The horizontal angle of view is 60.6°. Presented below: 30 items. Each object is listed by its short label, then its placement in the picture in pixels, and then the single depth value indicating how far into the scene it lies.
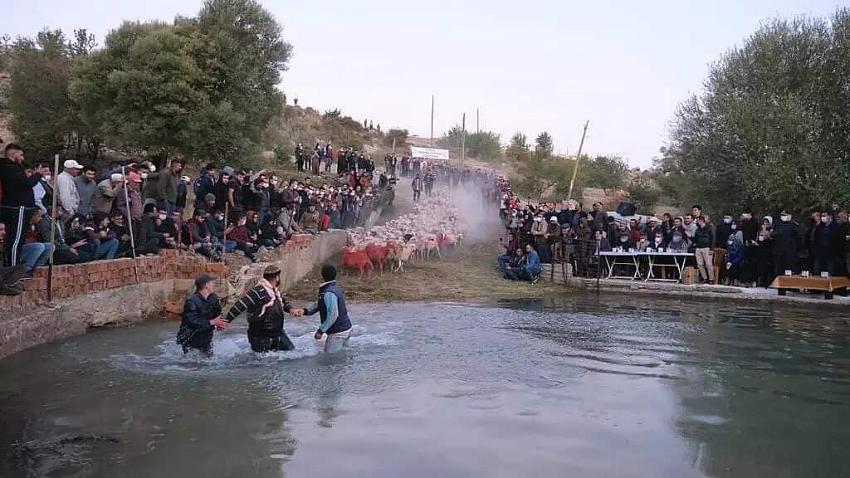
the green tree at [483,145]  68.00
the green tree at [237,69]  27.97
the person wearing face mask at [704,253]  18.91
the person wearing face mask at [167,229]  14.08
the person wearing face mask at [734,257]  18.53
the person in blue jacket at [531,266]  21.27
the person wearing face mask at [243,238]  16.12
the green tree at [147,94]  26.89
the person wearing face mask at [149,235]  13.34
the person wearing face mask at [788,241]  17.16
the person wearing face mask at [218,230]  15.31
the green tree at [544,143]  70.31
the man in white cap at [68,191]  11.84
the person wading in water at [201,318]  9.34
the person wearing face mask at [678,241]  19.73
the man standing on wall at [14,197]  9.58
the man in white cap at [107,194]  12.90
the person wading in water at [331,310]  10.14
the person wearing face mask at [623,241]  21.59
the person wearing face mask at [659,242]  20.38
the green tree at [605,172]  54.81
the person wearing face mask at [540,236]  22.44
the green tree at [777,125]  22.48
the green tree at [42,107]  29.67
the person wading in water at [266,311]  9.44
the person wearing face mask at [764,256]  17.83
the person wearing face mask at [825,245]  16.36
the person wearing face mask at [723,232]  19.06
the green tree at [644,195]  45.66
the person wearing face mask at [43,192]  11.10
